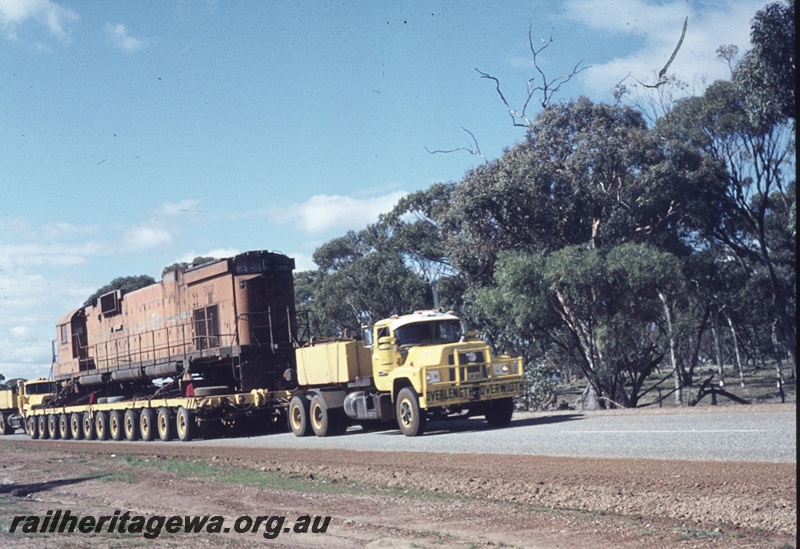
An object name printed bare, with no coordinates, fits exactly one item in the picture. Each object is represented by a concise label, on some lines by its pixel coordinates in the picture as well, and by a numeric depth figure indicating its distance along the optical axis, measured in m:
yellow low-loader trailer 27.73
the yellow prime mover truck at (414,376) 20.89
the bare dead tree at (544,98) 42.12
